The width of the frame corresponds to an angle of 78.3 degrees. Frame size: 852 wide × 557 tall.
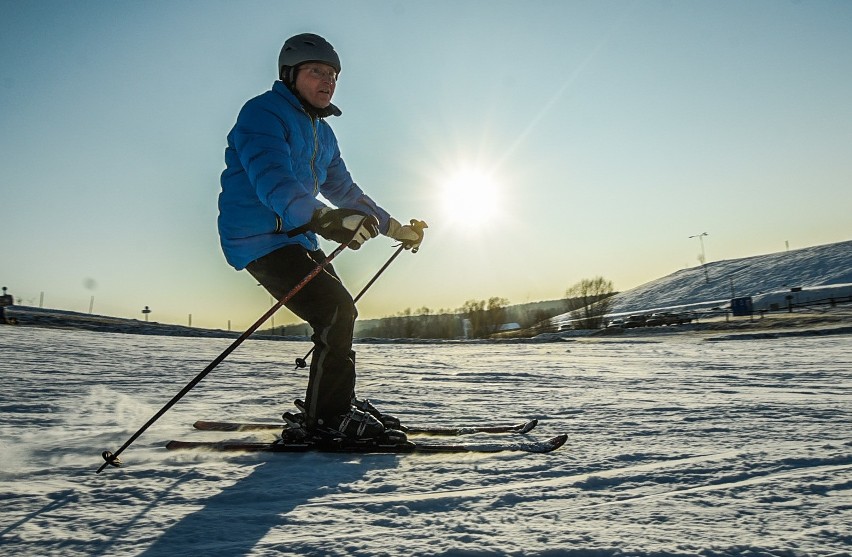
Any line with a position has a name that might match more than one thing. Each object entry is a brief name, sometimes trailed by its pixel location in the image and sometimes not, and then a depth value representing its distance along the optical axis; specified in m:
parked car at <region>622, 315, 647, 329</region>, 43.38
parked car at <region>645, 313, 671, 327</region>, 43.84
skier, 2.71
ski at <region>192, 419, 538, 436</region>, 2.89
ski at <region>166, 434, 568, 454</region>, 2.40
